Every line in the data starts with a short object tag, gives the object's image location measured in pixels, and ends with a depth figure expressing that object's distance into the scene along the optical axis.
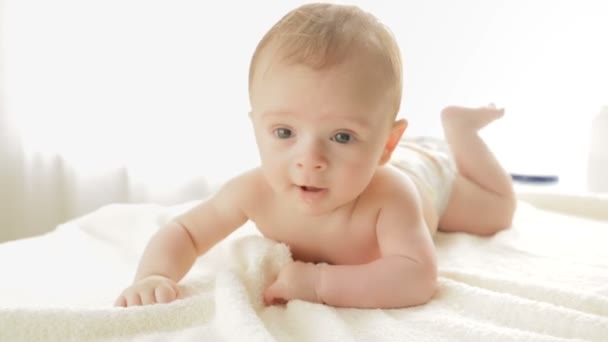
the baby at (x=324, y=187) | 0.82
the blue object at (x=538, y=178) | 1.90
